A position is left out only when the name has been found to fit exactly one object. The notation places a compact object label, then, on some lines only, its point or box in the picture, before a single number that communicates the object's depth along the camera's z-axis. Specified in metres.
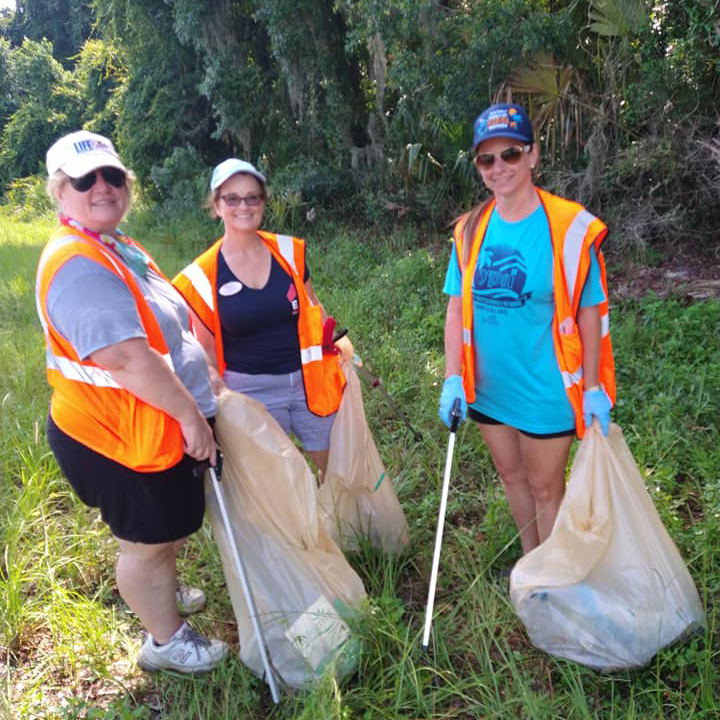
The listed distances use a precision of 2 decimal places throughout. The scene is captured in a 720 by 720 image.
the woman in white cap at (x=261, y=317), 2.53
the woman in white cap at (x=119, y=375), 1.73
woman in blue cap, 2.03
